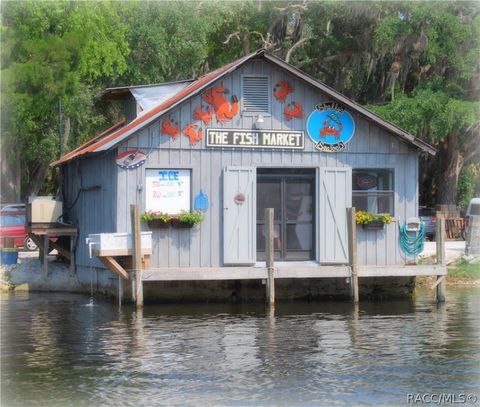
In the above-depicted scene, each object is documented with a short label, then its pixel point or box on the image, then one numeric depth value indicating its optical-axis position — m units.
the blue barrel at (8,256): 29.59
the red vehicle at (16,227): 38.22
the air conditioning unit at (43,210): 28.89
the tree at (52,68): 36.41
